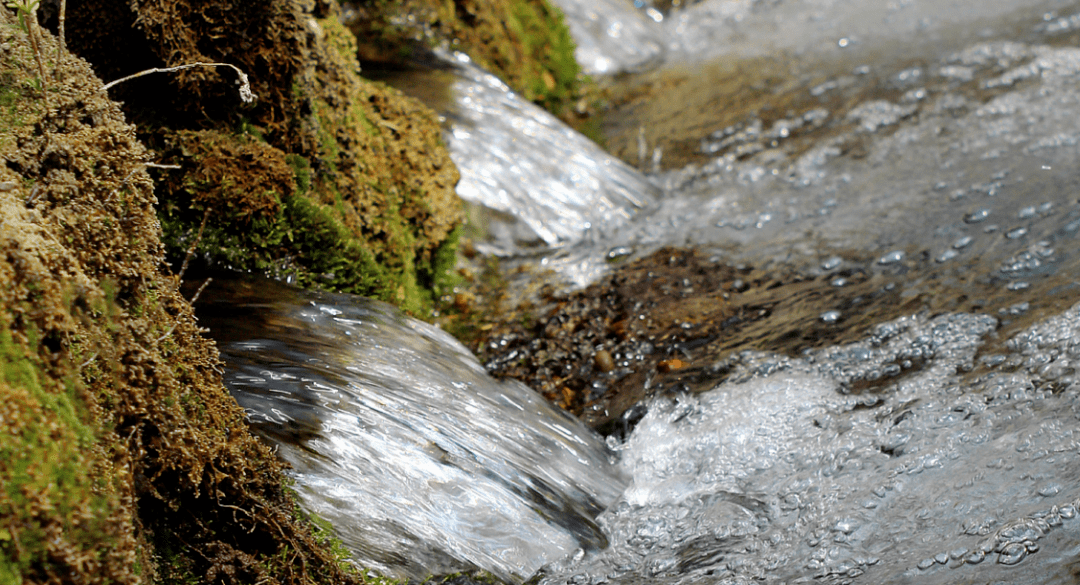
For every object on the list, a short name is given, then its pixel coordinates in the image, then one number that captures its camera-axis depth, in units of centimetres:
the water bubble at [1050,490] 498
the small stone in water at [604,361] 825
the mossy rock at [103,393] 326
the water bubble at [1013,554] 456
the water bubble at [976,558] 466
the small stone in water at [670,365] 800
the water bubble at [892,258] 901
